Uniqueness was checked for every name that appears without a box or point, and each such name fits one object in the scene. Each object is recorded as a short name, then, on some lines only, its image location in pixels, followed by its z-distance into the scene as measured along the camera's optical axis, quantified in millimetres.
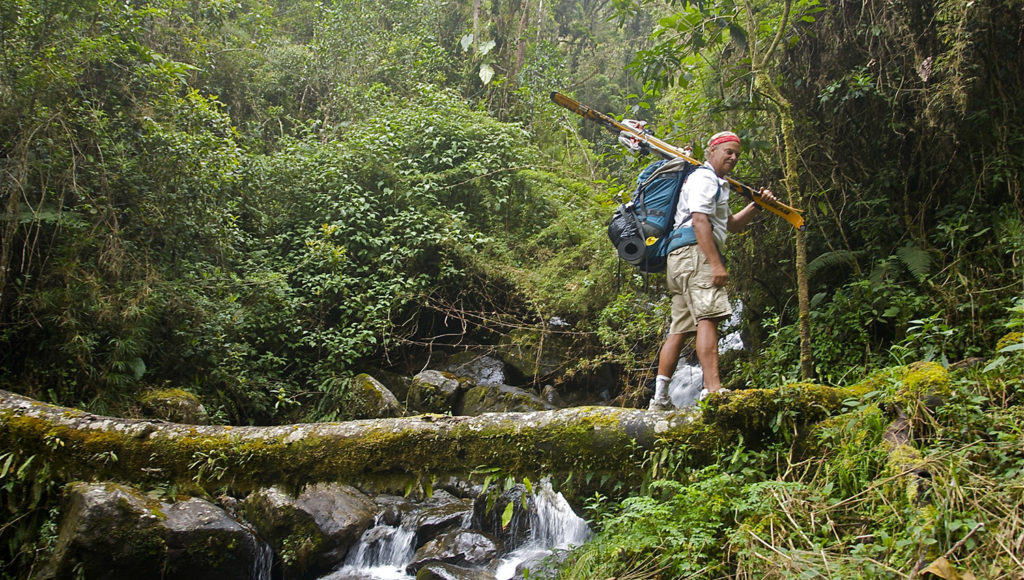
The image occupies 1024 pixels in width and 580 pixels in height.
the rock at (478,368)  9992
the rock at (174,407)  7398
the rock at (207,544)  5652
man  4625
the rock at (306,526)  6445
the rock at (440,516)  6926
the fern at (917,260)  5570
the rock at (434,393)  9125
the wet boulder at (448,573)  6008
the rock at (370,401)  8773
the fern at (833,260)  6258
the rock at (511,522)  6894
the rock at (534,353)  9758
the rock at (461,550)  6426
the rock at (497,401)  9016
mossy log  3787
